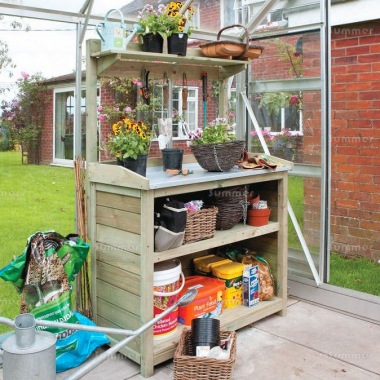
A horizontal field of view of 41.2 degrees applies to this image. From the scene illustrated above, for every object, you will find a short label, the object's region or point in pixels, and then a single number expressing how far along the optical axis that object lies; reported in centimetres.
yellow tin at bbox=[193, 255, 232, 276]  330
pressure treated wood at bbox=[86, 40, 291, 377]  257
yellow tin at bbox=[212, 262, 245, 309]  321
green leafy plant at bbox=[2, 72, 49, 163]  416
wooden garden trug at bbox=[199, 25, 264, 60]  319
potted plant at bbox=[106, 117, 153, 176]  270
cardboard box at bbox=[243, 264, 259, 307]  323
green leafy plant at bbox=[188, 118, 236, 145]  299
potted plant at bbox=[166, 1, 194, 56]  292
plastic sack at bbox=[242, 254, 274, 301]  337
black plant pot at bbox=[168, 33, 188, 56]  293
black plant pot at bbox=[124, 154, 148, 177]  271
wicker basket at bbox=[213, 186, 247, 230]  311
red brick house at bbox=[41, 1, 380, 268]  466
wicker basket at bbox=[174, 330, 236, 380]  239
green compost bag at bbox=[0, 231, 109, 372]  256
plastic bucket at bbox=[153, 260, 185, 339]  270
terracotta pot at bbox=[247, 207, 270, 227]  330
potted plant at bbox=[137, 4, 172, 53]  286
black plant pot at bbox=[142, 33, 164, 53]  288
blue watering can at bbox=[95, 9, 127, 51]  270
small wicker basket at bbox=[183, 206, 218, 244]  282
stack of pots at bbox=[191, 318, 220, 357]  254
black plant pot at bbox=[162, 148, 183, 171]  295
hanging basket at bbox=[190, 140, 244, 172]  292
